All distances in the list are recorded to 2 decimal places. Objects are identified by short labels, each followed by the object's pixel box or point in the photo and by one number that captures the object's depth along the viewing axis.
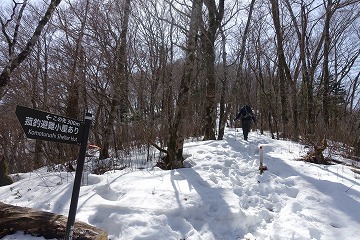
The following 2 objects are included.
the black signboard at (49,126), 2.40
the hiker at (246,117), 11.67
